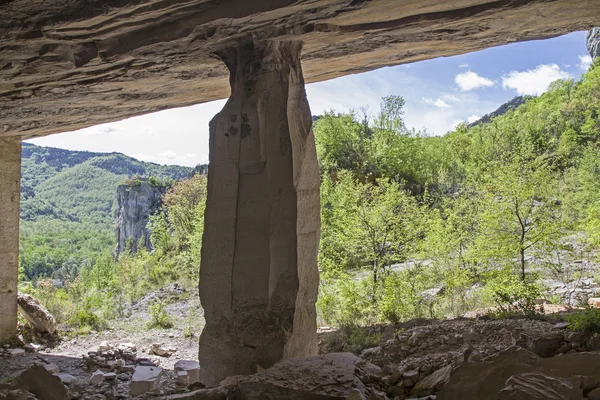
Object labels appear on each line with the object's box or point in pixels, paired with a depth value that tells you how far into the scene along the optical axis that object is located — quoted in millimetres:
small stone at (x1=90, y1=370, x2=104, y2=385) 6066
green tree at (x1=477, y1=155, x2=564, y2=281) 10617
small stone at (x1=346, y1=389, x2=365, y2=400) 2777
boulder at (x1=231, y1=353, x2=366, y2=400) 3131
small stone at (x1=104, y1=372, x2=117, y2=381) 6297
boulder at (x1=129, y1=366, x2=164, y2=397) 5173
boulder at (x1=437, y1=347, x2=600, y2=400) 2801
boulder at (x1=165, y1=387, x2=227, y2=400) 3348
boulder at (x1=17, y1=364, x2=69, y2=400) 3752
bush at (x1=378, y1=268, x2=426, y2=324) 9984
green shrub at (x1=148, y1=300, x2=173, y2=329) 11086
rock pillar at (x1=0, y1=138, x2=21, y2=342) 8875
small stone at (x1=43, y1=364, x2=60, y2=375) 6780
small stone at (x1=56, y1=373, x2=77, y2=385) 5625
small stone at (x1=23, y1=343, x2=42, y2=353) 8742
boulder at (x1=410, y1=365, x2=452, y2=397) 3106
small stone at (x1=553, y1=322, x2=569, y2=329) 4707
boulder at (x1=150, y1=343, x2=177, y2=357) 8555
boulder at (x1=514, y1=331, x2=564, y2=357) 3642
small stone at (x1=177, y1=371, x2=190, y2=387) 5873
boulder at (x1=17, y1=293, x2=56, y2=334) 9602
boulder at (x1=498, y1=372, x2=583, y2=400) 2393
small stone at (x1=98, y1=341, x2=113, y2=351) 8177
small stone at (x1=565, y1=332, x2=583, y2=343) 3735
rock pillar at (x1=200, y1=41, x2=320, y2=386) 4137
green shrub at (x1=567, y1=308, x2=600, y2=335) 4207
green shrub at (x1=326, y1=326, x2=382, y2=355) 7043
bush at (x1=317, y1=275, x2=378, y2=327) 10750
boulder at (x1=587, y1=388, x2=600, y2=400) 2468
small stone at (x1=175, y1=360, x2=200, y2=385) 6156
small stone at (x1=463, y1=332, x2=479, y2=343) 4917
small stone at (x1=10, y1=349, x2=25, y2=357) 8261
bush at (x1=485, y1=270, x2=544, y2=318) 7152
